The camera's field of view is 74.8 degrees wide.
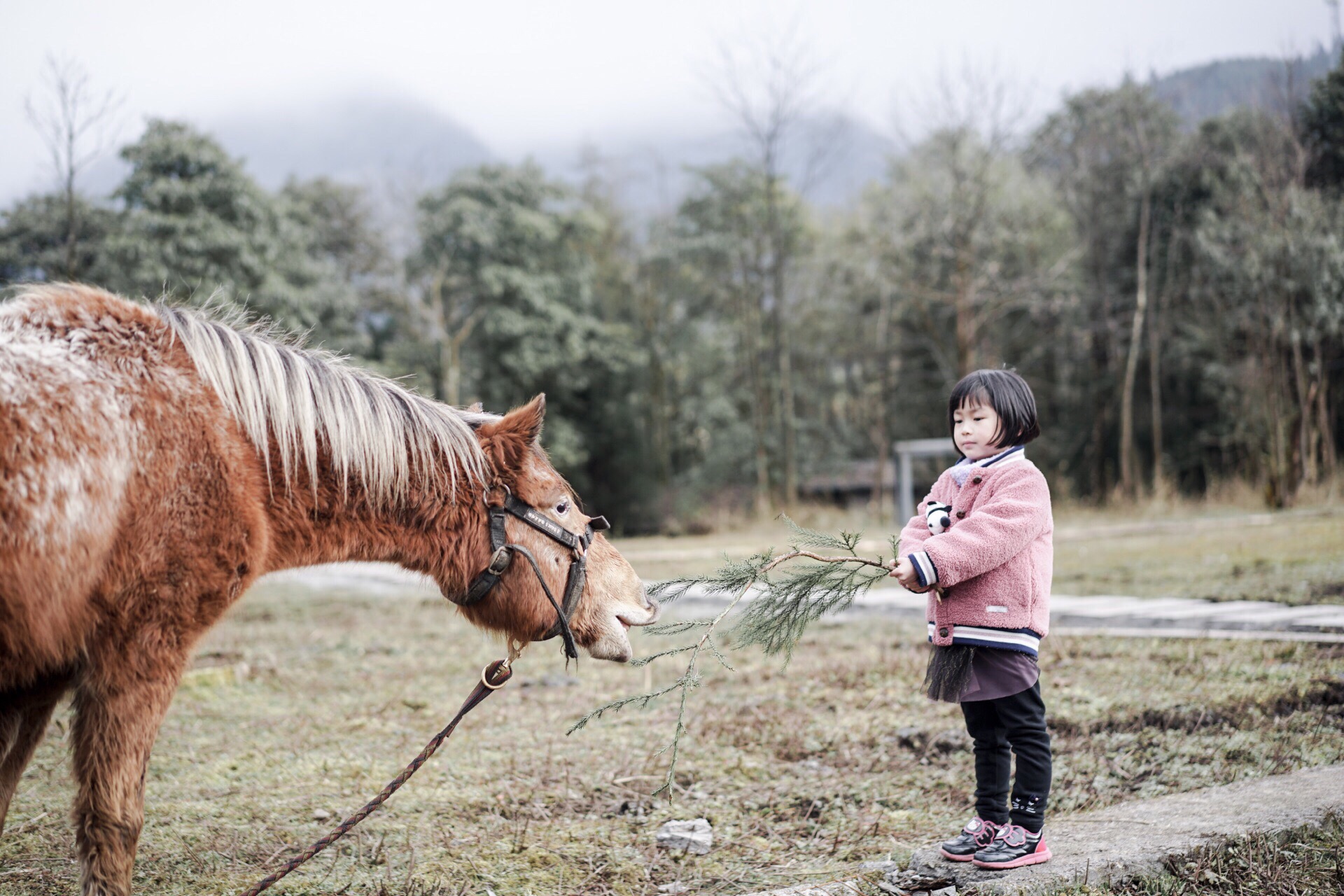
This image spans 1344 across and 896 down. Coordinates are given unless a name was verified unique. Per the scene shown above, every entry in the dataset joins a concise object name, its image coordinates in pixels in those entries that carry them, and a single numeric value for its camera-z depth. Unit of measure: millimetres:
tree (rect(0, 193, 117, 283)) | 16625
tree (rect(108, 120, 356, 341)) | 19562
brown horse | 2100
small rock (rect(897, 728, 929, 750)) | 4355
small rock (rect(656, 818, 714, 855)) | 3113
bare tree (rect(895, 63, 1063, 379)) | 20875
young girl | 2627
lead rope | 2528
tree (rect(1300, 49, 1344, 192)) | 18516
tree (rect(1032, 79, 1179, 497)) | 23219
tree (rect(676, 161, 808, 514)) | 27031
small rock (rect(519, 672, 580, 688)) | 6035
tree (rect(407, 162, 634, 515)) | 27578
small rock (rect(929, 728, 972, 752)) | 4273
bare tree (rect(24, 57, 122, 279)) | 14578
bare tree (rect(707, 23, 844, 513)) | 24297
